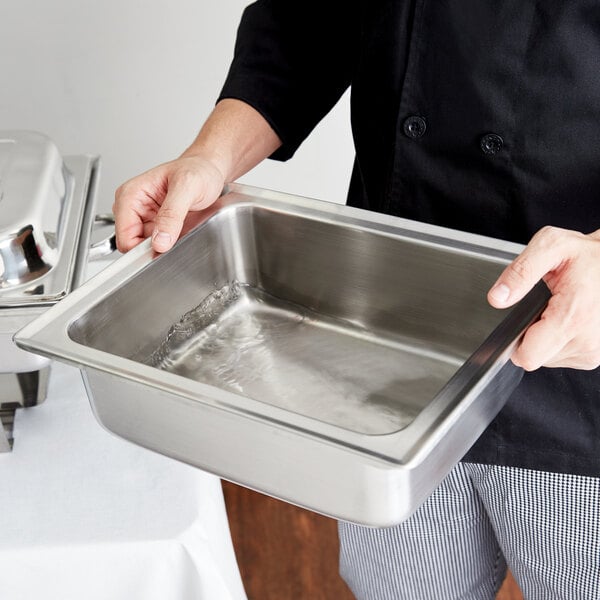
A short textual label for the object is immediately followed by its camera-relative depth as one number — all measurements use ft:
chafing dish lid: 4.08
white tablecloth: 3.96
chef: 3.62
